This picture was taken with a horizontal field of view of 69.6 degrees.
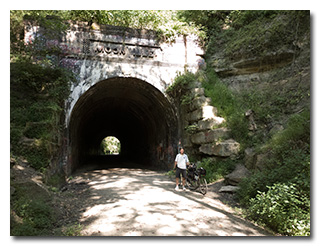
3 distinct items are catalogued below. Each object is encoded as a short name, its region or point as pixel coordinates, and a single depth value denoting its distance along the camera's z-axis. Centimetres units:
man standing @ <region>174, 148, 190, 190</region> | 690
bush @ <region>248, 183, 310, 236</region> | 424
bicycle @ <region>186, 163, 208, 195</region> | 669
